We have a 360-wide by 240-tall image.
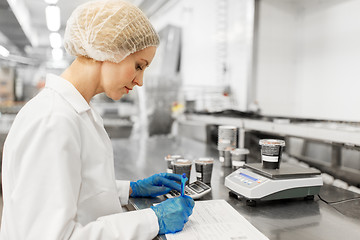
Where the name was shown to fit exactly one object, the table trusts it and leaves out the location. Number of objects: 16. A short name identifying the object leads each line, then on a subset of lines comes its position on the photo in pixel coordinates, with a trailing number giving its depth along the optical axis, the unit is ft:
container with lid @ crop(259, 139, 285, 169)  4.05
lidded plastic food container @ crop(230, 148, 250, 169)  5.63
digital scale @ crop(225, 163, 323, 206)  3.67
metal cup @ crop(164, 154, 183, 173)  5.02
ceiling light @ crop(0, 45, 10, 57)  11.26
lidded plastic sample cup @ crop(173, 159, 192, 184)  4.64
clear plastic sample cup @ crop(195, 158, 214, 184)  4.74
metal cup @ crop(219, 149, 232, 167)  6.06
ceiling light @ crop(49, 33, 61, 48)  15.31
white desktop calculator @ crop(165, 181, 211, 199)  3.98
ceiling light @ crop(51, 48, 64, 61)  17.92
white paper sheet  2.87
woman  2.40
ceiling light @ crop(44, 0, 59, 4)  11.36
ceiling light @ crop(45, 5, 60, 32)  12.09
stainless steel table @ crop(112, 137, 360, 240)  3.01
